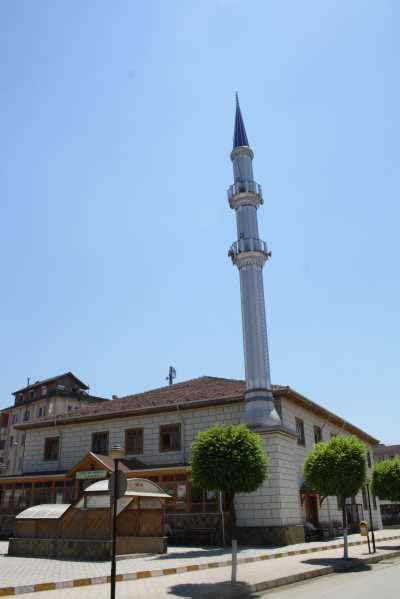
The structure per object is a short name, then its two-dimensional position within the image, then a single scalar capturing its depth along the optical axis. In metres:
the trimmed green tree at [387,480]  21.66
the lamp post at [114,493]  8.94
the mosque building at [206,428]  22.39
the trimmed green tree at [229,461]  13.69
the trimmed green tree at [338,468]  17.11
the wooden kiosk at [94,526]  17.00
